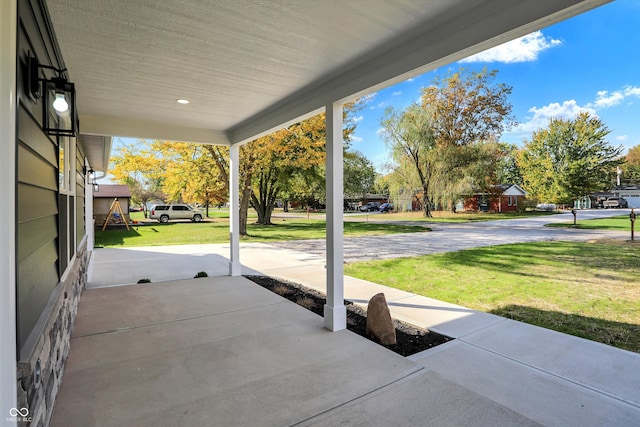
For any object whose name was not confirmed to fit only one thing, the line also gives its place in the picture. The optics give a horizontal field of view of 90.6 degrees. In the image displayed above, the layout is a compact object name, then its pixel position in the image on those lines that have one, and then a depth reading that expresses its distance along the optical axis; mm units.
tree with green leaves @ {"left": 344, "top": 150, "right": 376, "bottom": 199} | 17459
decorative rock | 3160
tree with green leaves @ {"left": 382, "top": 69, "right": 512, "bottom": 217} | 14500
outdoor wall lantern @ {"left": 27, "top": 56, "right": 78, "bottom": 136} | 1721
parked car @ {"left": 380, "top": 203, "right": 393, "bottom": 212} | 19503
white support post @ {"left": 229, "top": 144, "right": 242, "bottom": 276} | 6078
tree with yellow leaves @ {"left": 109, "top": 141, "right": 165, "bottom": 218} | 11406
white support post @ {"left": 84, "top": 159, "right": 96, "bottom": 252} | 6458
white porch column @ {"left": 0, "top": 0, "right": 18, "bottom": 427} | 1071
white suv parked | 19547
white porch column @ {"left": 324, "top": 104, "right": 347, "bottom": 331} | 3451
